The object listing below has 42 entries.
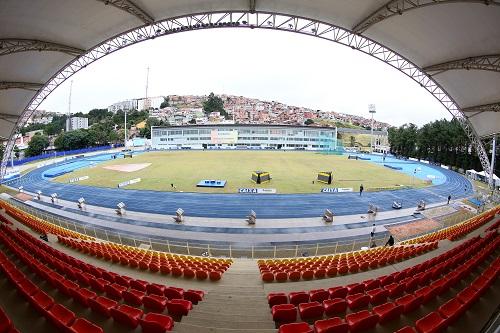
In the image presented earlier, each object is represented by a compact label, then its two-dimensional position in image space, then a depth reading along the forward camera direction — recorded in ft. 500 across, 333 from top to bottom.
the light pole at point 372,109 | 272.92
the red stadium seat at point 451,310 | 15.76
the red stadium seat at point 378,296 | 19.75
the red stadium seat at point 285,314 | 17.48
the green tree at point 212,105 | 595.47
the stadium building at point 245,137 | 297.53
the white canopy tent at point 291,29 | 43.68
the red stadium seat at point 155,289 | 21.81
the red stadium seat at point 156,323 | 15.29
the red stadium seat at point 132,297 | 19.44
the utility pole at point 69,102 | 349.00
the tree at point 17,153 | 235.20
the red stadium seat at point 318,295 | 20.57
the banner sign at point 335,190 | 101.14
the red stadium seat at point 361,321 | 14.99
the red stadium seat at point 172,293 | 21.79
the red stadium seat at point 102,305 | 17.25
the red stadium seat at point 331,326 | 14.28
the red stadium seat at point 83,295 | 18.69
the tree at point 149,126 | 335.06
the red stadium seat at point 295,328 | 14.54
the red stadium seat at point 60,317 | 15.08
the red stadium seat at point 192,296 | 22.08
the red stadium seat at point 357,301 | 18.69
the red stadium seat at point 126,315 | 15.97
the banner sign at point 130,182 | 108.08
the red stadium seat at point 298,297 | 20.31
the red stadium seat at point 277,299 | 20.89
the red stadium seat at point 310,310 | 17.55
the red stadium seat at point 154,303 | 18.81
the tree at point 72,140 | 250.37
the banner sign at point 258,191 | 99.04
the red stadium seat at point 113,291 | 20.62
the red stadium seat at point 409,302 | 17.67
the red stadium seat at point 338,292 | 21.28
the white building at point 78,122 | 504.84
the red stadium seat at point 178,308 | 18.69
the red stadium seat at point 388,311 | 16.32
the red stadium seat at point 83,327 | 14.06
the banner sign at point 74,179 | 120.53
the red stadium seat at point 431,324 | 14.27
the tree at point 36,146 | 234.38
